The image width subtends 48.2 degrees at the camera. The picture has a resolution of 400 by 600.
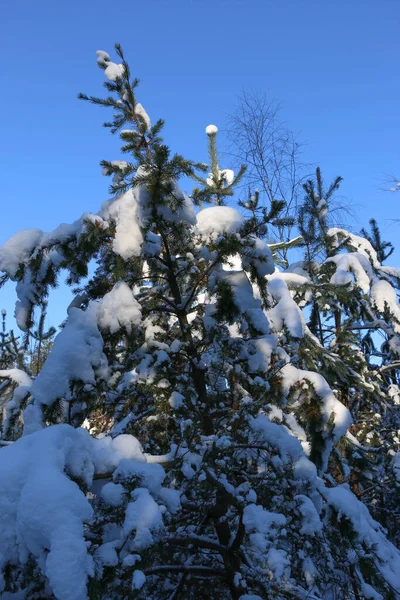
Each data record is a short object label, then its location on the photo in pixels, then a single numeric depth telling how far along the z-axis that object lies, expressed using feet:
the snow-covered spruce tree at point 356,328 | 19.89
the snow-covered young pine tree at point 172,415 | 7.54
